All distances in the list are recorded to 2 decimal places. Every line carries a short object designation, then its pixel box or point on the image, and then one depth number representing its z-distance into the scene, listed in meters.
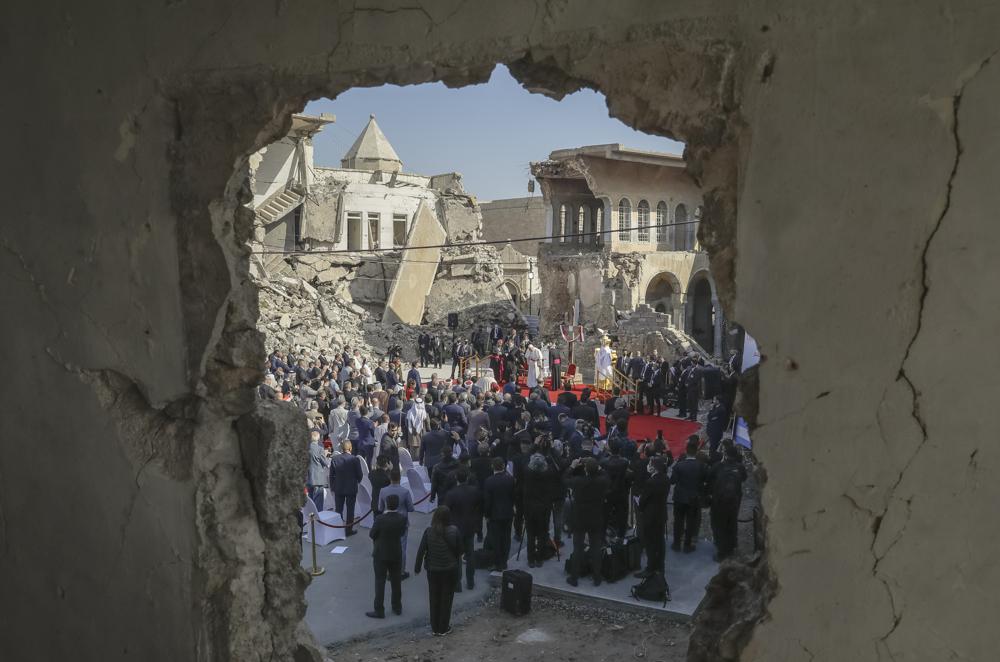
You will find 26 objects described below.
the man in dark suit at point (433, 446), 11.74
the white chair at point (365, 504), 11.10
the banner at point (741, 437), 12.09
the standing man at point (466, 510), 8.91
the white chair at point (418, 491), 11.78
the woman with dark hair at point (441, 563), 7.79
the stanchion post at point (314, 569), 9.32
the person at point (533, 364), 22.11
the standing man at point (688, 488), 9.73
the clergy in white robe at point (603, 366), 21.98
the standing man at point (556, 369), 23.03
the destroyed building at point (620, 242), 28.61
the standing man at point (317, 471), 10.52
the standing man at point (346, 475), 10.53
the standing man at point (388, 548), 8.12
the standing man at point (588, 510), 8.80
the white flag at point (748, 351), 9.25
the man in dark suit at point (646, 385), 19.14
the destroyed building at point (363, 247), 33.22
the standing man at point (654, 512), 9.00
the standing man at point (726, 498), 9.50
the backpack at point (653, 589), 8.52
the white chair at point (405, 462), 11.77
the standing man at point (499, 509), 9.20
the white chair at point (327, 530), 10.53
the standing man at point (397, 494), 8.64
